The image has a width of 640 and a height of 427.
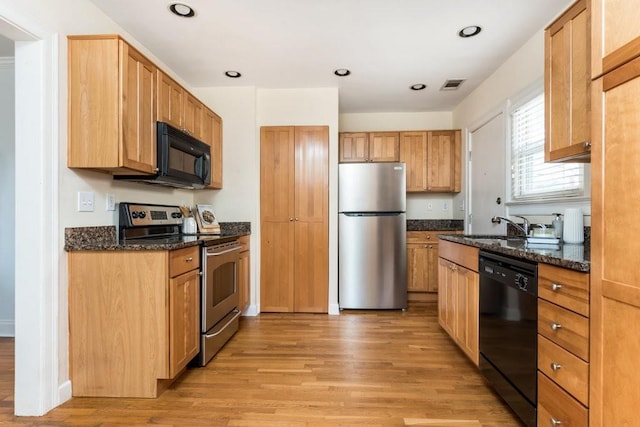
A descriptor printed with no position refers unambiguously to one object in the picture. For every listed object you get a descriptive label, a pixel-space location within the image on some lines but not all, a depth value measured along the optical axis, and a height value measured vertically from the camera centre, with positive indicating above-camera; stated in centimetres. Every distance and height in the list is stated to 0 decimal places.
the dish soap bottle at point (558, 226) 199 -9
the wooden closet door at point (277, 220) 355 -9
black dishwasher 147 -62
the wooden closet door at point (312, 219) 354 -8
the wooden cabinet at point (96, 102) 187 +66
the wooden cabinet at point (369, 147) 418 +87
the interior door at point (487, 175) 307 +40
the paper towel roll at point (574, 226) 185 -8
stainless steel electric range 226 -42
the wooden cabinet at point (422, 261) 403 -64
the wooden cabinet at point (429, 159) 415 +71
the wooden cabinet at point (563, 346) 118 -54
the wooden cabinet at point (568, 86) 151 +66
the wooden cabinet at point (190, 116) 237 +85
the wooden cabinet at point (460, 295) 207 -62
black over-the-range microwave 228 +42
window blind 218 +36
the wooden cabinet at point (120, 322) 183 -65
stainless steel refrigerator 361 -29
